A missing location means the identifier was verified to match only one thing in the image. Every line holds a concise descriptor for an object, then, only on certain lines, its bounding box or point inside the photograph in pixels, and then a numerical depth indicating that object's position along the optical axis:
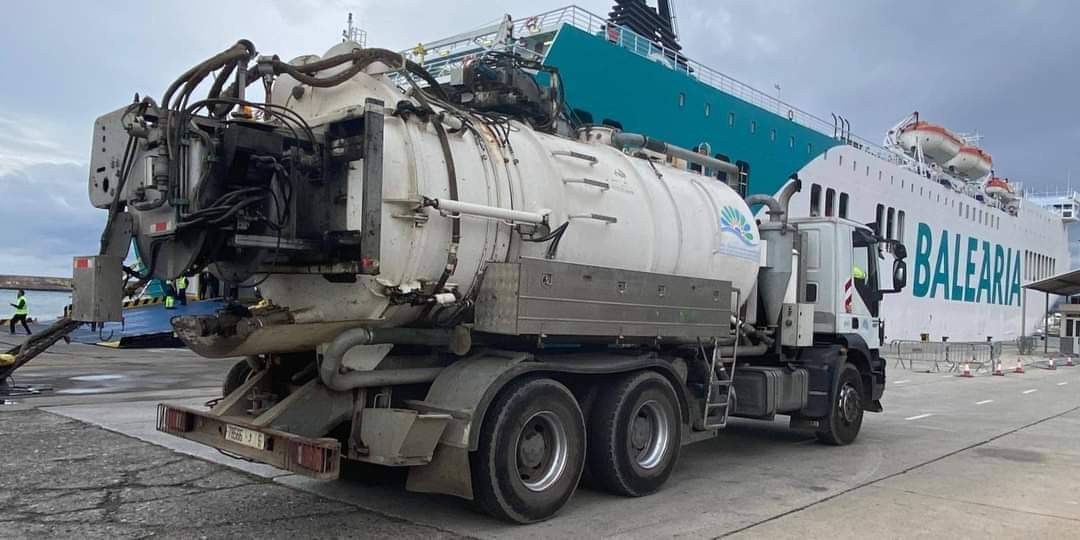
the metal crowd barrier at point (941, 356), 24.44
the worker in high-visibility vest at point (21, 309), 25.02
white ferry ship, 17.59
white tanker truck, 5.03
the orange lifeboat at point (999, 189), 45.72
